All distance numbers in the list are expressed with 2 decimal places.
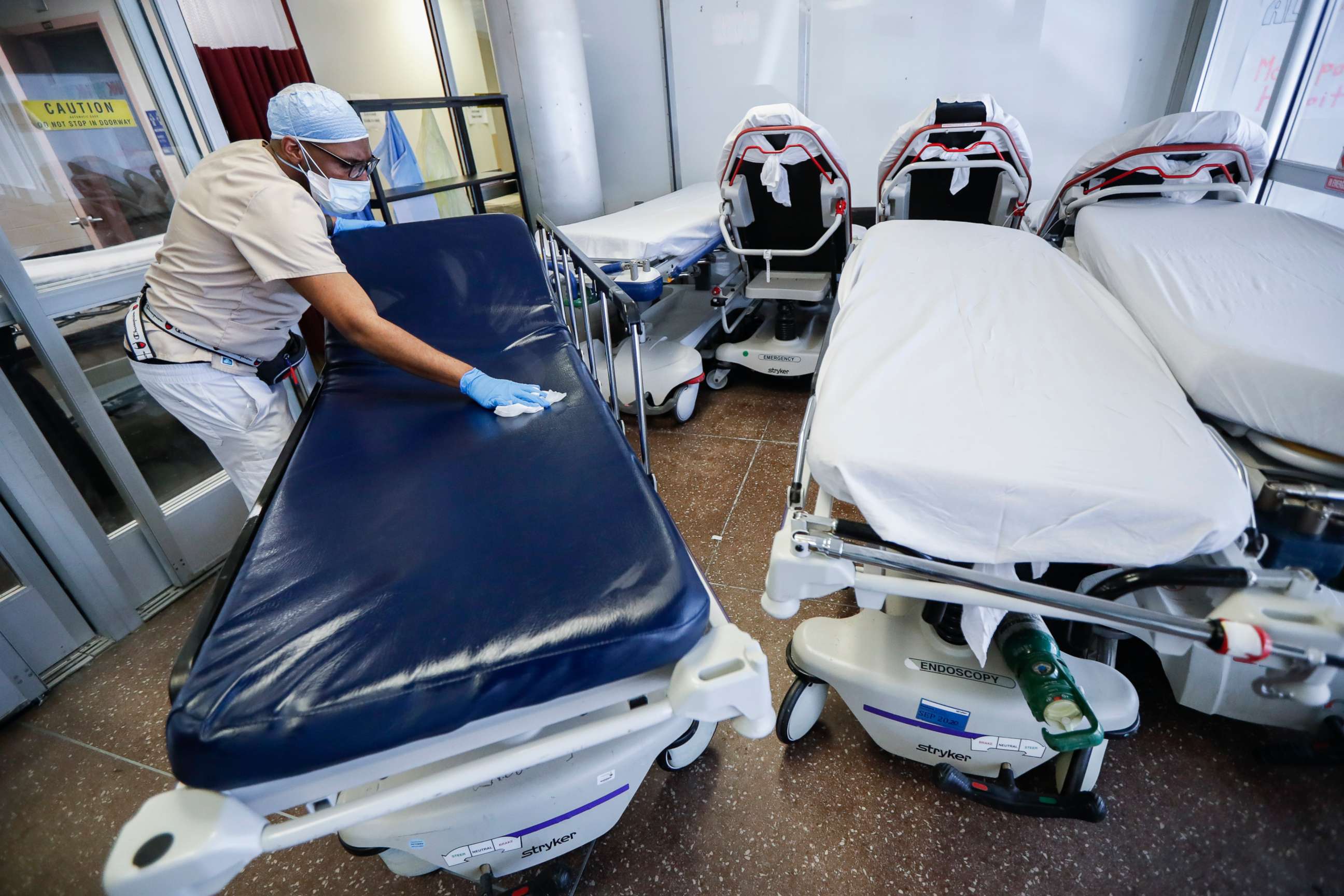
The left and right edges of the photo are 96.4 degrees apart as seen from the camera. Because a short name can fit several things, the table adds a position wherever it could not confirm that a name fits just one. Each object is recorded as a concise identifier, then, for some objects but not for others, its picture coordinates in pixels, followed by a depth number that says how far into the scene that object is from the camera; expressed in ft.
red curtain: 11.04
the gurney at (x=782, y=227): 8.13
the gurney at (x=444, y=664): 2.48
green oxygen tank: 3.33
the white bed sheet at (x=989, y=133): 7.71
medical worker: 4.52
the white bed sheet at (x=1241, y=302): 3.14
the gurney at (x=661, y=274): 8.19
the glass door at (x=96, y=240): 5.73
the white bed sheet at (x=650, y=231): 8.27
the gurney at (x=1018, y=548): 2.72
